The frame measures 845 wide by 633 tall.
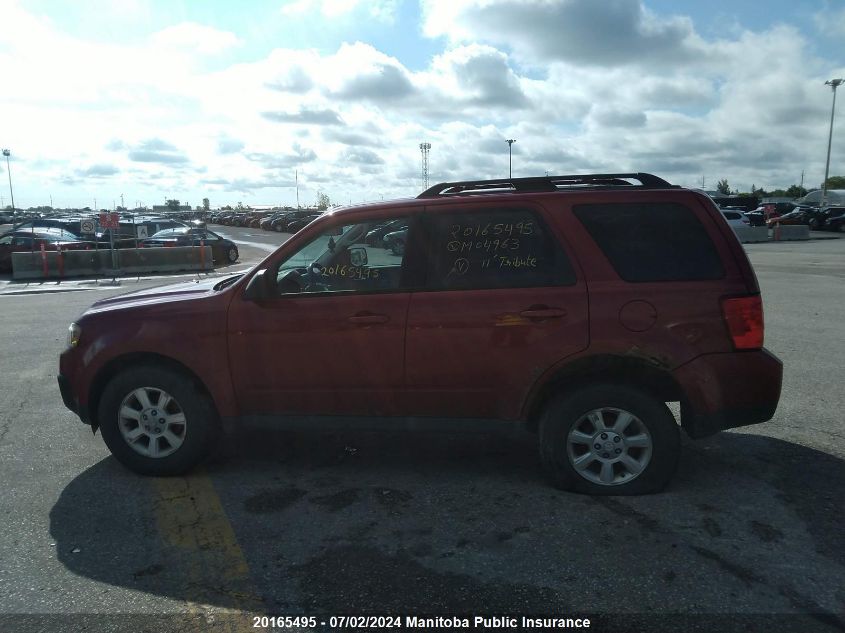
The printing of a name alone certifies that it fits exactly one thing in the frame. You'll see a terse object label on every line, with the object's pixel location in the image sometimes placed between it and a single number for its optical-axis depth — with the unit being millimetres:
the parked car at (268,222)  64356
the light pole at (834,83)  55844
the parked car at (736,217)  36906
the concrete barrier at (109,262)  22344
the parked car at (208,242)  26812
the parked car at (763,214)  50594
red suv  4289
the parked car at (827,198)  70000
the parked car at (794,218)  46688
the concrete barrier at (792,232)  38656
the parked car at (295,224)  55475
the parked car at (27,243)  23750
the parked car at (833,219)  44781
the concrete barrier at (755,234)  37844
